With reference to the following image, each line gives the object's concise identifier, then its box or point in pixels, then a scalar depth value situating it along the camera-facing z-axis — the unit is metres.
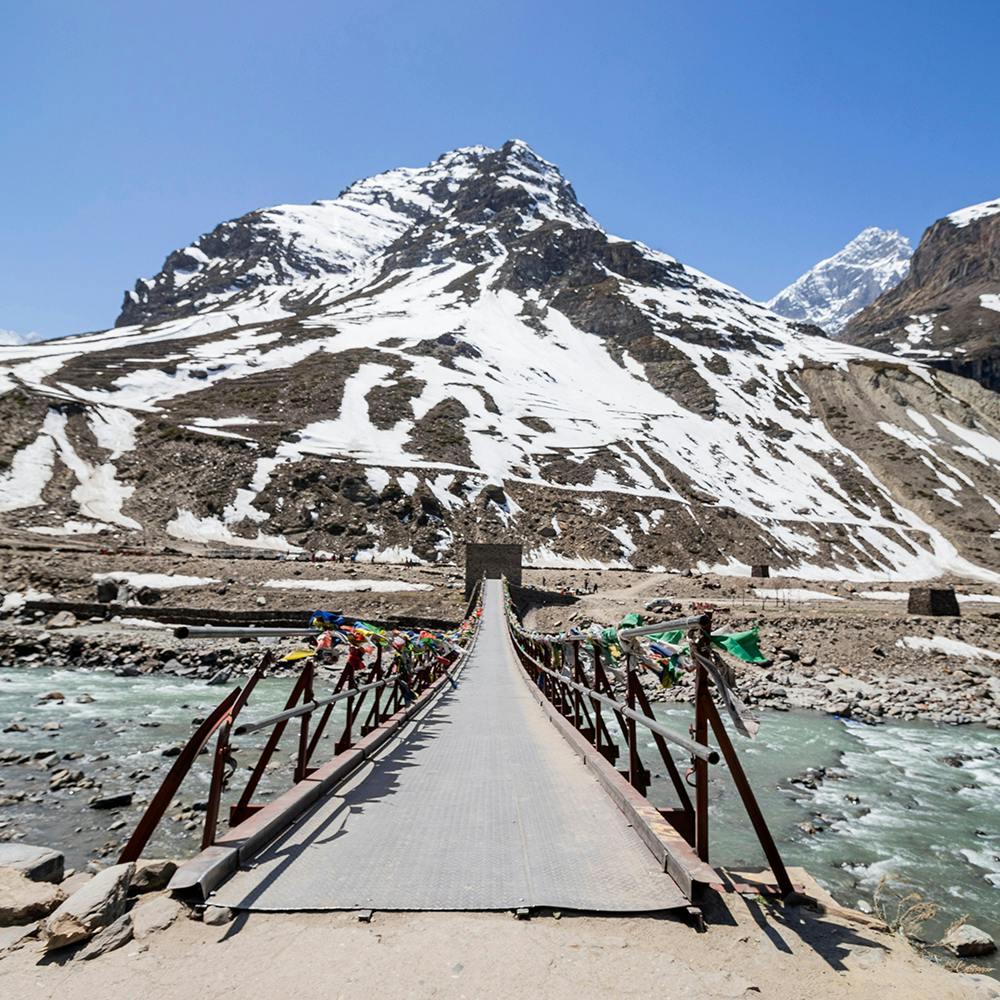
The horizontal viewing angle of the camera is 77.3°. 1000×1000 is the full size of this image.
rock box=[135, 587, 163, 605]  28.94
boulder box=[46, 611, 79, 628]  25.08
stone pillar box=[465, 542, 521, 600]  37.25
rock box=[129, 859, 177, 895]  3.46
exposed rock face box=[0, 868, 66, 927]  3.29
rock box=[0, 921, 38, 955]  3.01
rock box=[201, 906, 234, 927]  3.08
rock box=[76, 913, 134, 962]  2.83
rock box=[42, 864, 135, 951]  2.90
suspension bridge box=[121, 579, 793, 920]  3.39
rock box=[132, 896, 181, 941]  3.01
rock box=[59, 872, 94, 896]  3.83
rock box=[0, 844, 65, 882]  4.11
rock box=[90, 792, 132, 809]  8.73
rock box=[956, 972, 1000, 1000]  2.75
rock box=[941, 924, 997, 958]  5.57
